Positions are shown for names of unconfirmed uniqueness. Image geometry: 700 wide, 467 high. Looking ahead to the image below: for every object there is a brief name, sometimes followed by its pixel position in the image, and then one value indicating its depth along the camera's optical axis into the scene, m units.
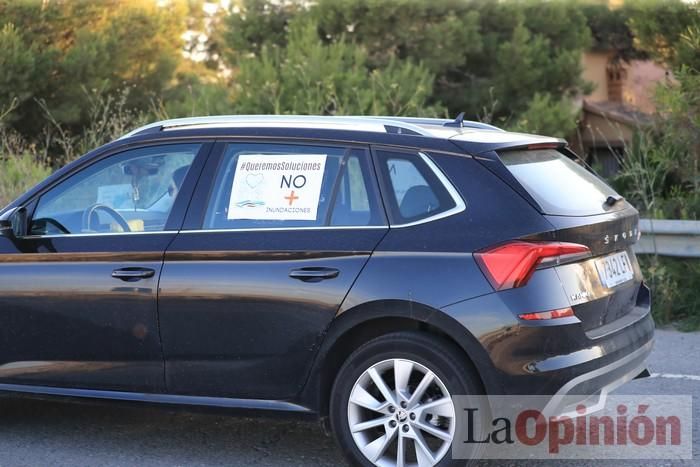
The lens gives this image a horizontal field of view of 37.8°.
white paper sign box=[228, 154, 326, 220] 4.91
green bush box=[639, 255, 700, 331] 8.53
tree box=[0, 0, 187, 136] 19.39
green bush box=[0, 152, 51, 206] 11.11
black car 4.44
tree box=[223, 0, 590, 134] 20.25
